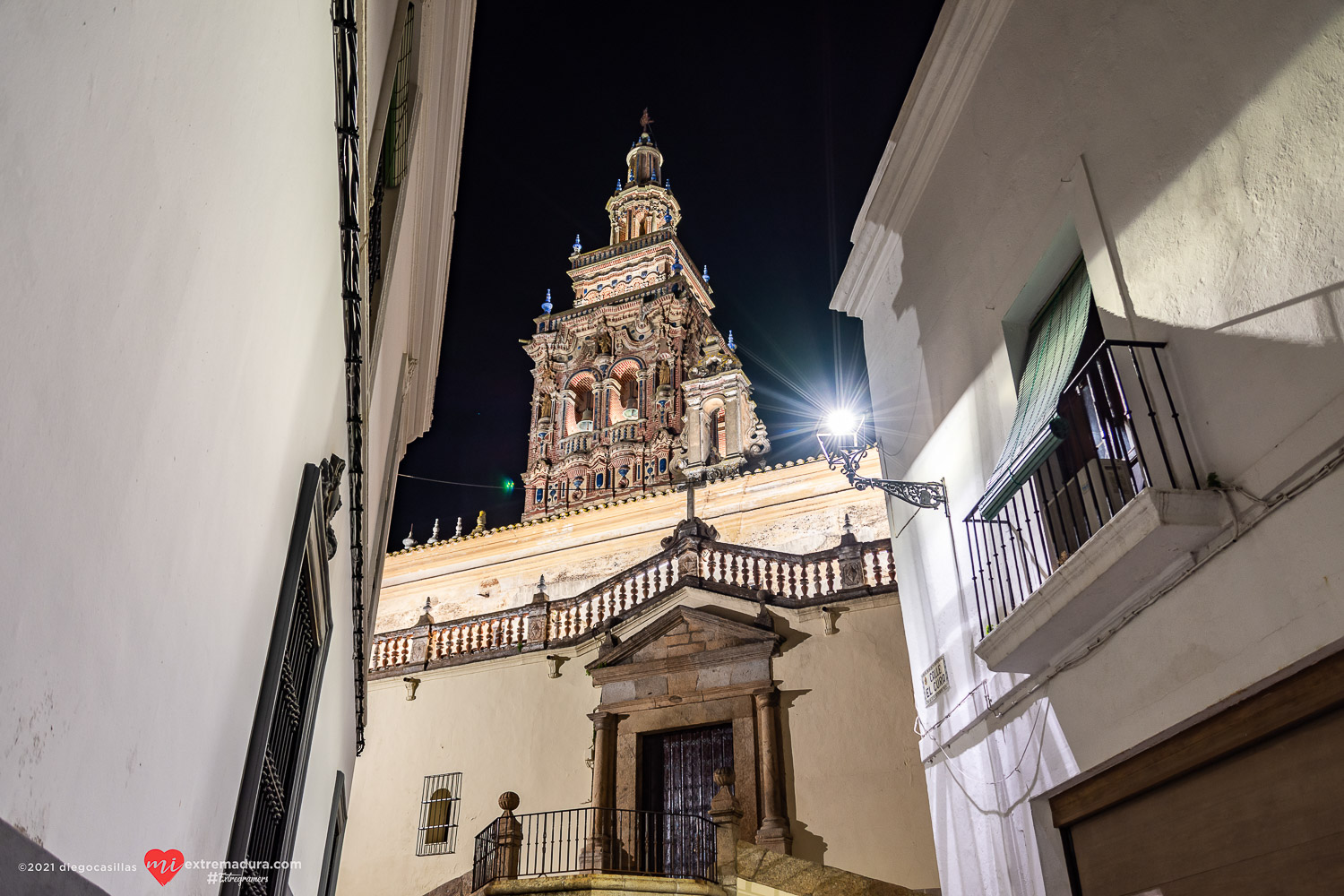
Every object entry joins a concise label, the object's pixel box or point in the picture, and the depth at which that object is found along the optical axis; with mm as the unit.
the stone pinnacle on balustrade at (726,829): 9523
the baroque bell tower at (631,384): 28938
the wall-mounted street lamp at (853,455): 7043
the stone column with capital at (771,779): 10633
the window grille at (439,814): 12773
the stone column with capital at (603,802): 11352
